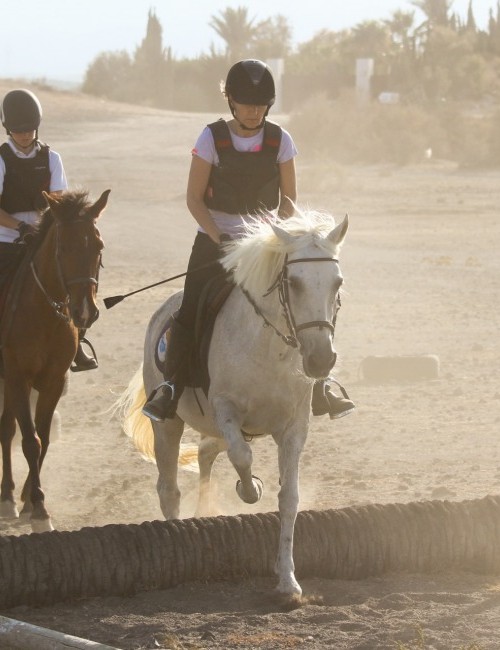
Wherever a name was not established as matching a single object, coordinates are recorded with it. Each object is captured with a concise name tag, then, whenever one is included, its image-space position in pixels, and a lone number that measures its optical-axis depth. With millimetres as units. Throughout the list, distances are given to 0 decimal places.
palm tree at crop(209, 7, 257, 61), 158875
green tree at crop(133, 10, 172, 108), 146675
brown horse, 16797
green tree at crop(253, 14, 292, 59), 162000
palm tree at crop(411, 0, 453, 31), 148500
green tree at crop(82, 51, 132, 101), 148700
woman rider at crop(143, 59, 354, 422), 15281
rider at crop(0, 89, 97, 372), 18703
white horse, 13086
